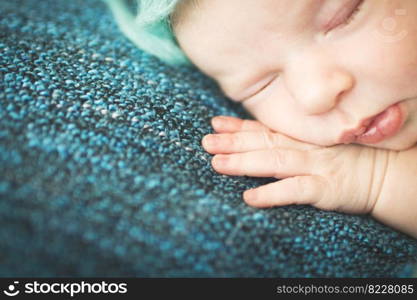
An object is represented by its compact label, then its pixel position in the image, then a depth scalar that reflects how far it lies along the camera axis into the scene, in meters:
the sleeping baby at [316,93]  0.30
